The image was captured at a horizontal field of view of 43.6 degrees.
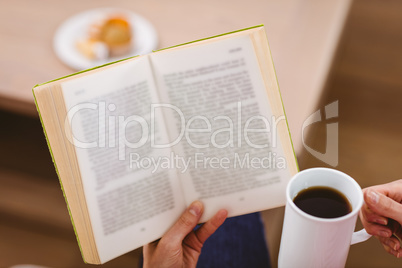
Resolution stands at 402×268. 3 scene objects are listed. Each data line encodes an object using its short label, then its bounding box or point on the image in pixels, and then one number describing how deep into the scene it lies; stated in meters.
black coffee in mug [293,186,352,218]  0.73
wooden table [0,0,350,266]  1.28
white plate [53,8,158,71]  1.34
